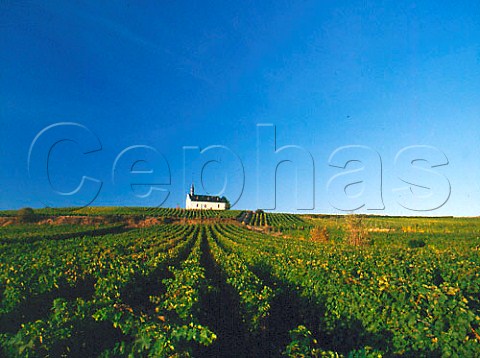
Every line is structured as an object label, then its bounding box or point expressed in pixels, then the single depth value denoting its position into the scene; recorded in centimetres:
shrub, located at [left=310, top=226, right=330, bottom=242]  3866
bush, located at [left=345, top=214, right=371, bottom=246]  3422
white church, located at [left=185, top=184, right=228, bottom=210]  13550
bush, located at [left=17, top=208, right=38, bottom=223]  6575
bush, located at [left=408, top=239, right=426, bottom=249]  3353
